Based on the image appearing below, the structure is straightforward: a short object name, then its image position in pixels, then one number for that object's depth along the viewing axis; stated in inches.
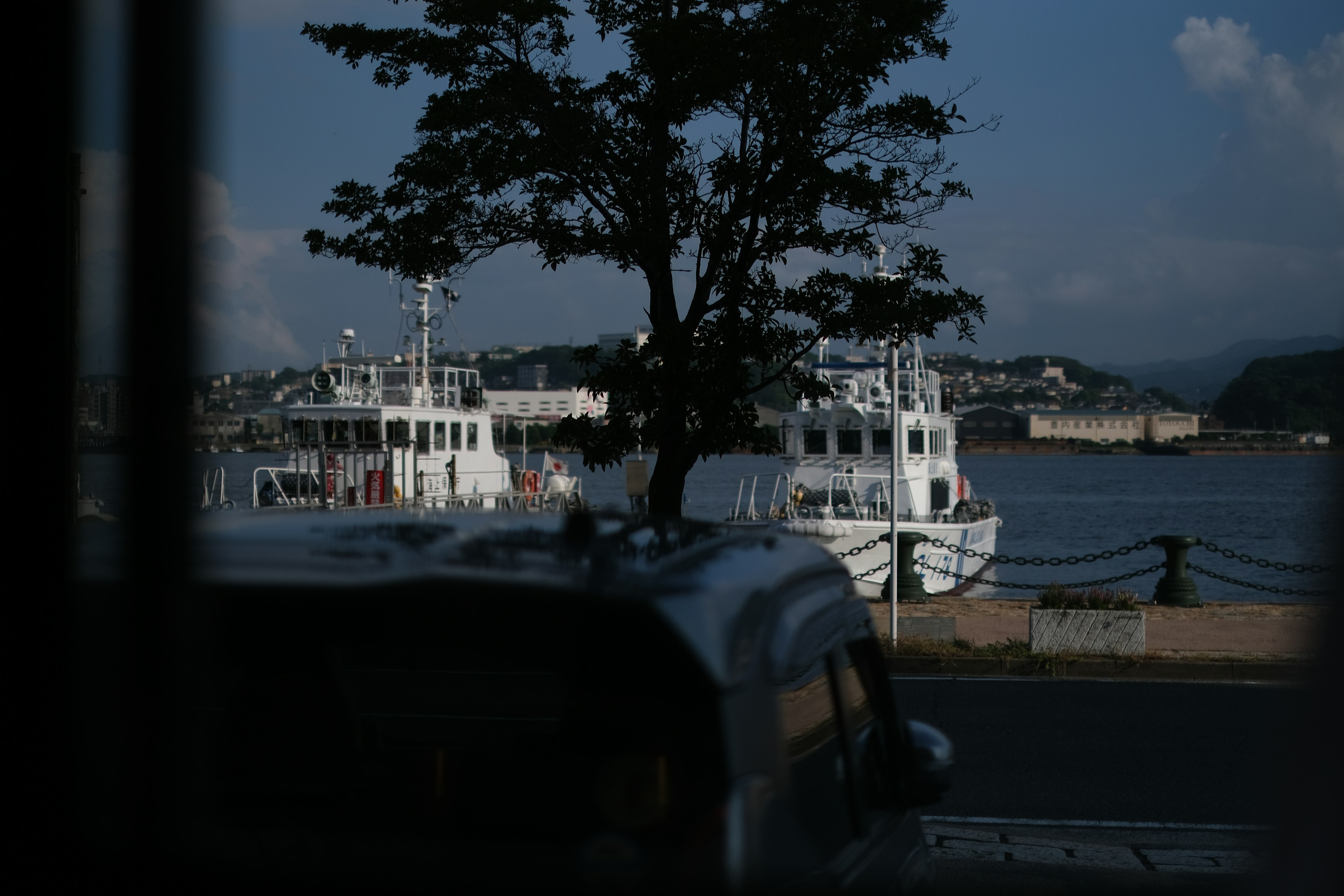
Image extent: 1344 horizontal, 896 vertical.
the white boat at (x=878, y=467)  1228.5
